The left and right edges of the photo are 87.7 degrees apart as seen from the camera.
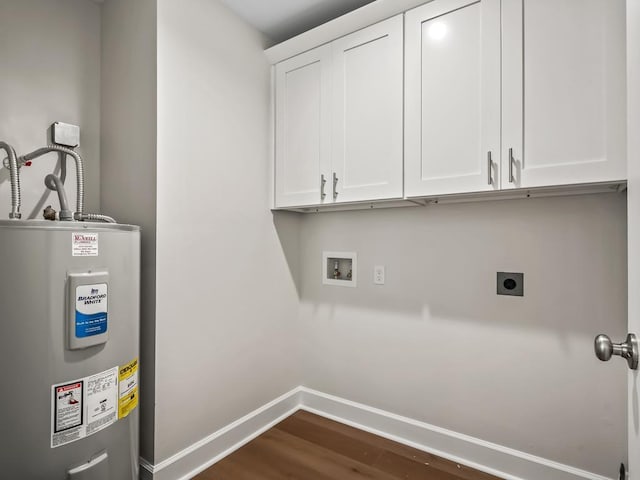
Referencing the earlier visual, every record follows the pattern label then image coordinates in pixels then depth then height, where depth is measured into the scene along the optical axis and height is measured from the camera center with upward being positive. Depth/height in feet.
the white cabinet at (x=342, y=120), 5.47 +2.18
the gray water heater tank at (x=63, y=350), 3.51 -1.26
